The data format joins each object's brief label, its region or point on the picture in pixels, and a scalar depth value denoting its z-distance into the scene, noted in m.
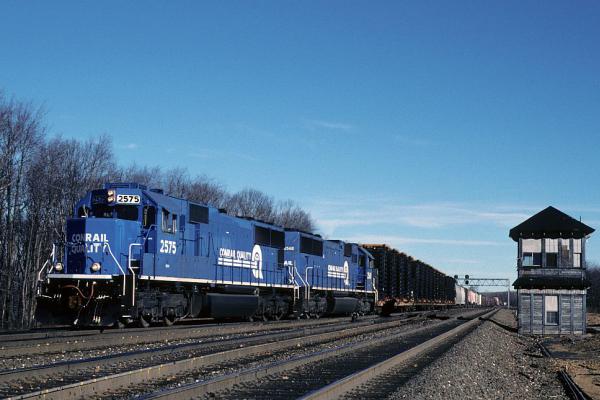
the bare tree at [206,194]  74.93
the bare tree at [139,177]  53.34
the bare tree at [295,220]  98.75
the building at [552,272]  31.41
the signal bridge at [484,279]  165.38
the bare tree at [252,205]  88.44
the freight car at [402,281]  50.53
